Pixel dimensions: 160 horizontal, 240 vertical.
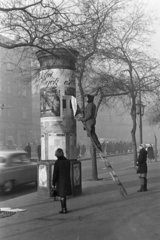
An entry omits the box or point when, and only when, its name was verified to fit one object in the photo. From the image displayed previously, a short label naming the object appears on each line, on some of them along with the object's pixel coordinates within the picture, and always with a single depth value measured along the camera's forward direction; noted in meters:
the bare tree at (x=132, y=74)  16.72
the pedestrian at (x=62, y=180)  7.47
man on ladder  9.91
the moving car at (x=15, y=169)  11.72
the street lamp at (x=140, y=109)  21.81
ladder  9.35
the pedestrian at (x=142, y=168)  10.80
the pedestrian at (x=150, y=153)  30.24
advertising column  9.87
